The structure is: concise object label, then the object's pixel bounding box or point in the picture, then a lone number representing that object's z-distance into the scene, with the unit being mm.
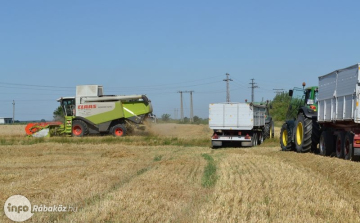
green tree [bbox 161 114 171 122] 83175
